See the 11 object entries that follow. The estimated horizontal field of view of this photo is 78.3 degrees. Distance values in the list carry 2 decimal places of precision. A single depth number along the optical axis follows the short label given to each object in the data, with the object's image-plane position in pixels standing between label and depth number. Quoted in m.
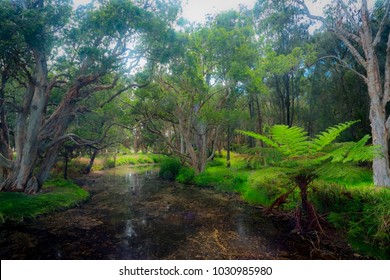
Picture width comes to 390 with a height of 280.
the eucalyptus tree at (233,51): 16.58
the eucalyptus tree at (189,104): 18.11
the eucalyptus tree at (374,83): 10.41
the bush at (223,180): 16.36
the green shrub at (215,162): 29.43
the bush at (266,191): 10.25
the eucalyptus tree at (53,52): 9.55
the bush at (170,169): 23.91
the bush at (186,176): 21.59
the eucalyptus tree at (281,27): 13.99
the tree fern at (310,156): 6.21
